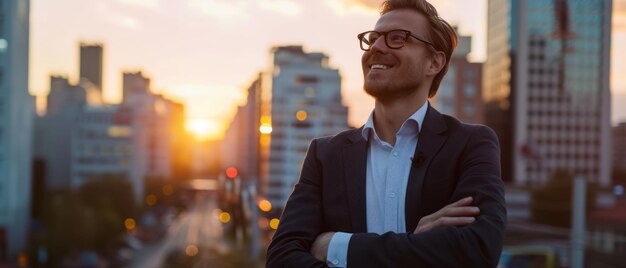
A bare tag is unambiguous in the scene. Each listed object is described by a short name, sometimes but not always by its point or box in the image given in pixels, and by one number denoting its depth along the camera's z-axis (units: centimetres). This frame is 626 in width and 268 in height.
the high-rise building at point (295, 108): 5712
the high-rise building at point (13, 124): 3612
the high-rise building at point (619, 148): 5372
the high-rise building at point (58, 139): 6706
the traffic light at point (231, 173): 1033
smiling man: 183
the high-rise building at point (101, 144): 6644
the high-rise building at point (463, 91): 6100
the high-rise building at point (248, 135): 7936
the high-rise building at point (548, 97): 7094
